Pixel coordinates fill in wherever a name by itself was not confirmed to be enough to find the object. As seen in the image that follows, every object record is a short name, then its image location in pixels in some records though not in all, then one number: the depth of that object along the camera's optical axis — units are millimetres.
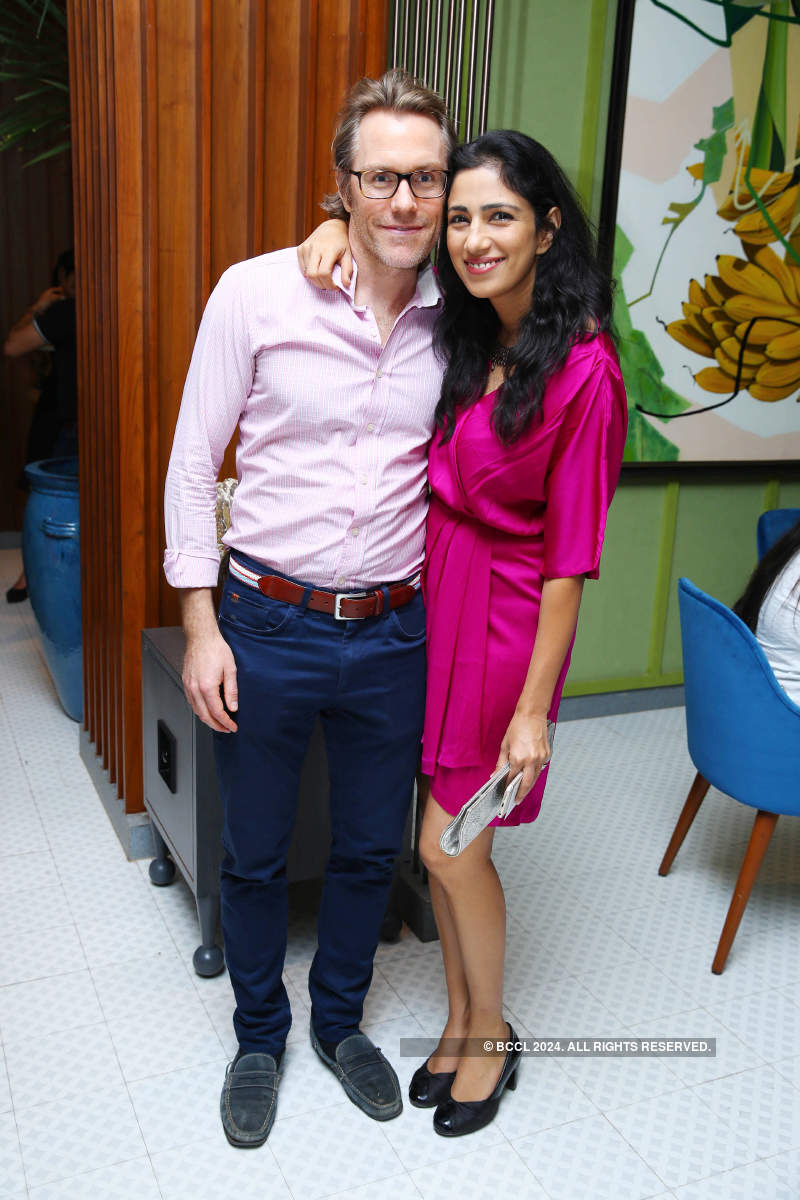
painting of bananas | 3486
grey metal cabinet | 2260
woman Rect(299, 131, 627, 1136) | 1620
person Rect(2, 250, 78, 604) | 3902
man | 1683
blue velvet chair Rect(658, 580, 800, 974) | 2371
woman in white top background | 2455
